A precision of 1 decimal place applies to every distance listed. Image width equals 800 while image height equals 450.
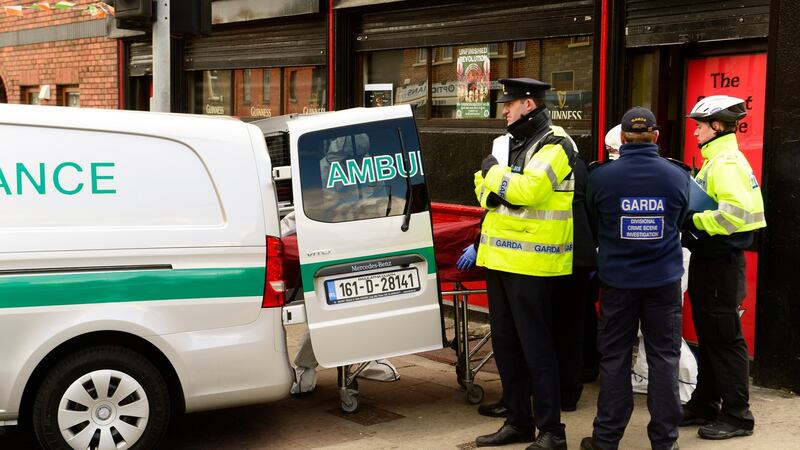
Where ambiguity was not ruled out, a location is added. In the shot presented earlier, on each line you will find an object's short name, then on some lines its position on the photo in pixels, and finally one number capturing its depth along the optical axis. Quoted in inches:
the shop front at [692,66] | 282.7
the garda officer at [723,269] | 225.9
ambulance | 204.7
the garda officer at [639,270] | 207.9
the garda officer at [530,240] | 216.2
